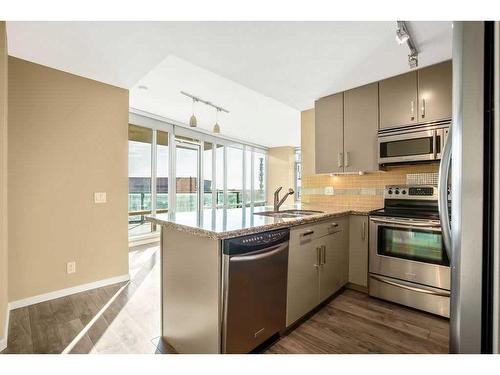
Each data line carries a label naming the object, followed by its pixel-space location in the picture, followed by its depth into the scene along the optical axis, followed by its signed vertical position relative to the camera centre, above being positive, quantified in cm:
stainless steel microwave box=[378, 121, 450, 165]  228 +41
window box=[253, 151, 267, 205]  860 +26
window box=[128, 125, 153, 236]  485 +14
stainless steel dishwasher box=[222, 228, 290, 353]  135 -64
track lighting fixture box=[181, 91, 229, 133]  376 +136
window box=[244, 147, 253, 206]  816 +26
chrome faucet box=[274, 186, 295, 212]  240 -18
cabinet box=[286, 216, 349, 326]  187 -70
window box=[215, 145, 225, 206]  681 +29
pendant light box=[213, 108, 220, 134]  427 +119
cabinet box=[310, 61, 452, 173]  230 +77
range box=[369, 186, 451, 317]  211 -65
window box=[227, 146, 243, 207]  740 +24
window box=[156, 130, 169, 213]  517 +29
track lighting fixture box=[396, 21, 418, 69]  170 +109
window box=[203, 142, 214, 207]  638 +24
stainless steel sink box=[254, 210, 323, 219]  227 -29
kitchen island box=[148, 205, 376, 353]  134 -53
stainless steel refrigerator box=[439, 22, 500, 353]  67 +0
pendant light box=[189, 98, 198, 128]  381 +99
